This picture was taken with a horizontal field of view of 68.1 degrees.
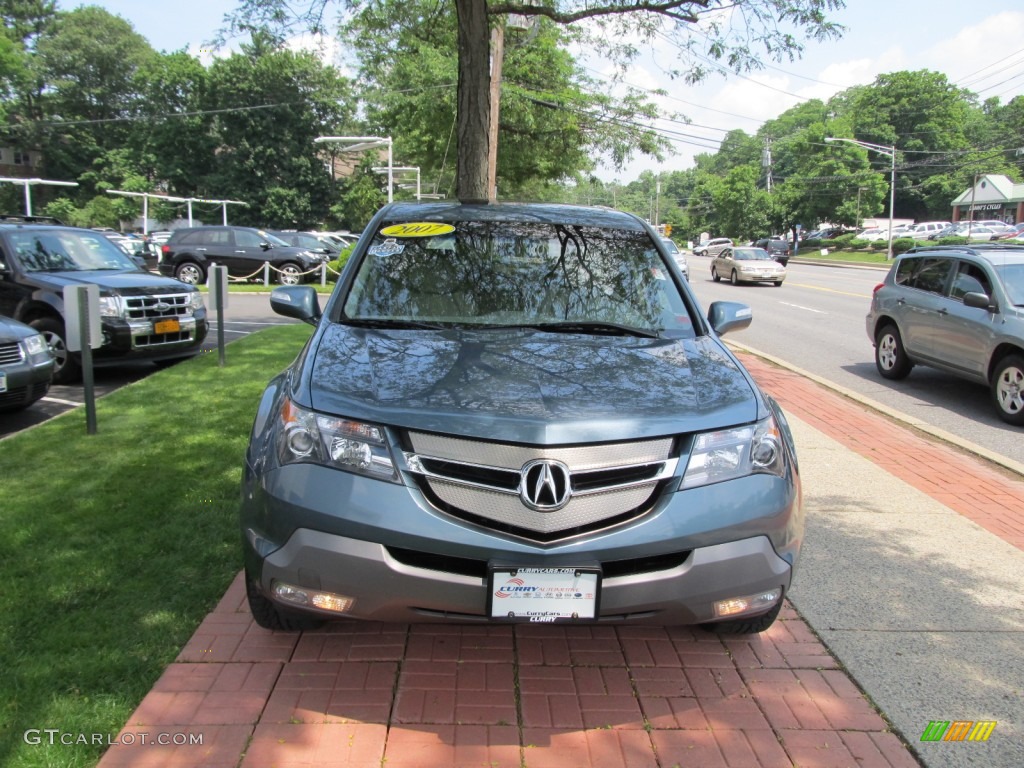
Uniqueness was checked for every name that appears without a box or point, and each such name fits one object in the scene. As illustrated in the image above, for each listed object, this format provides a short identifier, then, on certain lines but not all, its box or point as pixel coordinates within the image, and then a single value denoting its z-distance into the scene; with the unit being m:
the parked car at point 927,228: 62.16
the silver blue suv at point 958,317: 7.76
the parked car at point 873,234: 62.45
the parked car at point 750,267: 26.98
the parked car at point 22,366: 6.23
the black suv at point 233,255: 21.67
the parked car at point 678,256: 20.86
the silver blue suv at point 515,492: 2.44
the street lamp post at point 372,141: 24.88
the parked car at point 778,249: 43.72
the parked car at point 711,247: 65.44
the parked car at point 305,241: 23.81
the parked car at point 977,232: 46.43
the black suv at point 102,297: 8.37
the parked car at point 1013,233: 43.27
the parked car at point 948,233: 49.78
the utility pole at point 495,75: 16.23
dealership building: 72.25
